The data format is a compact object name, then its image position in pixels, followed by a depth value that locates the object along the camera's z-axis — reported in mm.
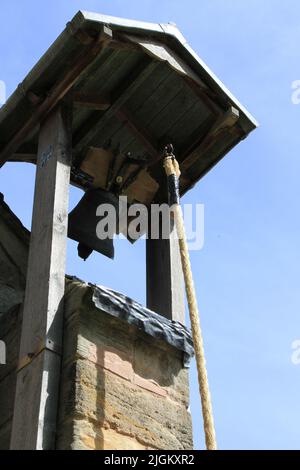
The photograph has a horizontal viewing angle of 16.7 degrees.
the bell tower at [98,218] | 5062
